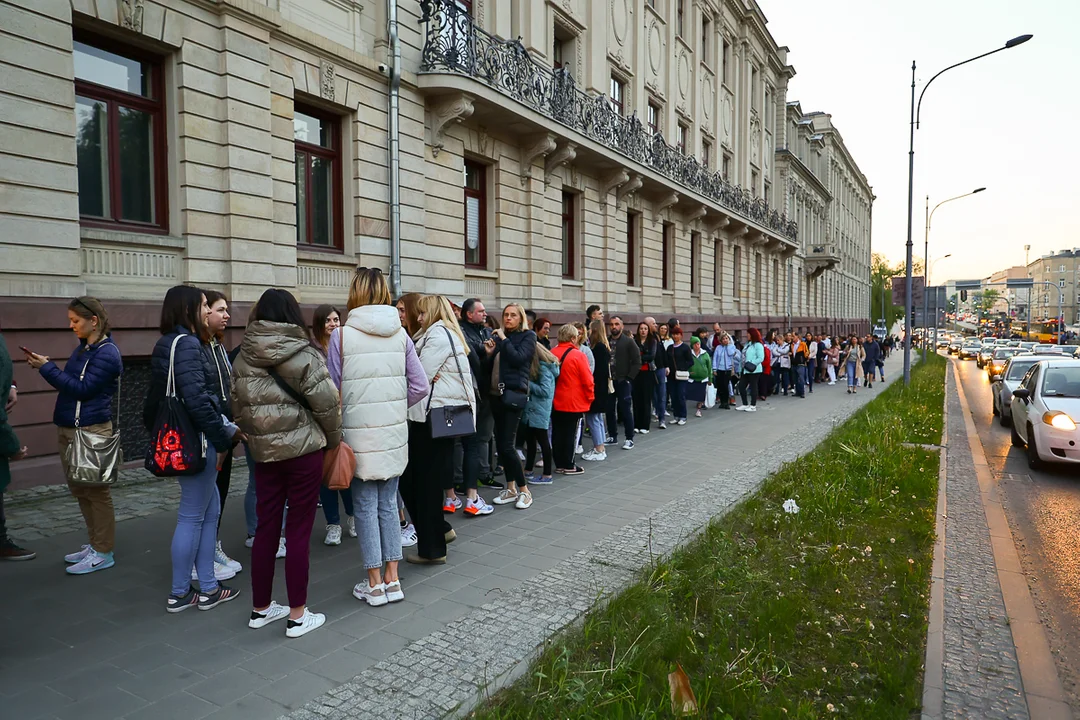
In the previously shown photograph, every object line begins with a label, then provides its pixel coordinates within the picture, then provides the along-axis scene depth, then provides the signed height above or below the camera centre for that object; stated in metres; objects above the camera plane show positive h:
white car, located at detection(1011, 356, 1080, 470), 10.10 -1.27
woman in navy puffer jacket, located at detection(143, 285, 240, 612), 4.54 -0.58
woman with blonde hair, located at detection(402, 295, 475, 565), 5.42 -0.62
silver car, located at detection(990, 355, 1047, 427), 16.66 -1.39
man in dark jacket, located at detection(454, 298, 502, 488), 7.25 -0.46
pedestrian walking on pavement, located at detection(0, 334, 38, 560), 4.89 -0.64
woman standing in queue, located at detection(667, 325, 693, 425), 14.46 -0.84
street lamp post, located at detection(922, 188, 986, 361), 31.02 +3.97
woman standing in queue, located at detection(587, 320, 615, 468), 10.42 -0.83
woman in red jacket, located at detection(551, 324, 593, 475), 8.91 -0.85
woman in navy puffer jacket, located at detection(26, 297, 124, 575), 5.12 -0.35
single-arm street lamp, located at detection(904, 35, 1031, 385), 22.72 +1.86
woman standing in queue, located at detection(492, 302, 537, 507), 7.32 -0.56
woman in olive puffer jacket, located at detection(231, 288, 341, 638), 4.18 -0.58
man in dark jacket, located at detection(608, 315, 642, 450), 11.32 -0.63
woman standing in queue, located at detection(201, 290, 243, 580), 5.12 -0.30
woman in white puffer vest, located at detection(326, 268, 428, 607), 4.68 -0.54
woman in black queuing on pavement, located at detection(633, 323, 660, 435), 12.57 -0.87
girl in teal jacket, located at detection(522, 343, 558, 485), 8.15 -0.77
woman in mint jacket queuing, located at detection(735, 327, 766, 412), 17.80 -0.93
